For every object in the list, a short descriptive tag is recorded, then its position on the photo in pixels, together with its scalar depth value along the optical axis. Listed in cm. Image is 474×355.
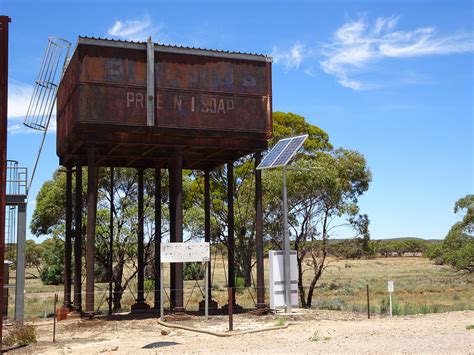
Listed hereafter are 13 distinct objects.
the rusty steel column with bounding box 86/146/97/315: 2226
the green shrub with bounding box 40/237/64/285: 5827
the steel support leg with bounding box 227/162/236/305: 2694
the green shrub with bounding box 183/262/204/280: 5322
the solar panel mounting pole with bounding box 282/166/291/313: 2283
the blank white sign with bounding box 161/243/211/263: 2197
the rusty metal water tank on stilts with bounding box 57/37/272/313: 2235
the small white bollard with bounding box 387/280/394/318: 2265
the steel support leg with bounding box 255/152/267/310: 2428
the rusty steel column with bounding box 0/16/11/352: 1609
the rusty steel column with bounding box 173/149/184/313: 2298
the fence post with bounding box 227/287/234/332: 1836
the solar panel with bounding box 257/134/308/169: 2300
